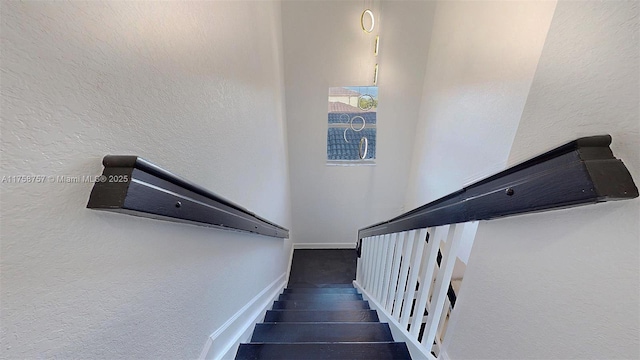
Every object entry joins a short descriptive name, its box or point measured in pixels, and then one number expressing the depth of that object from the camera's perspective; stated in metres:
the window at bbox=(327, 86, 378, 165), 3.37
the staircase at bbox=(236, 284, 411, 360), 1.21
